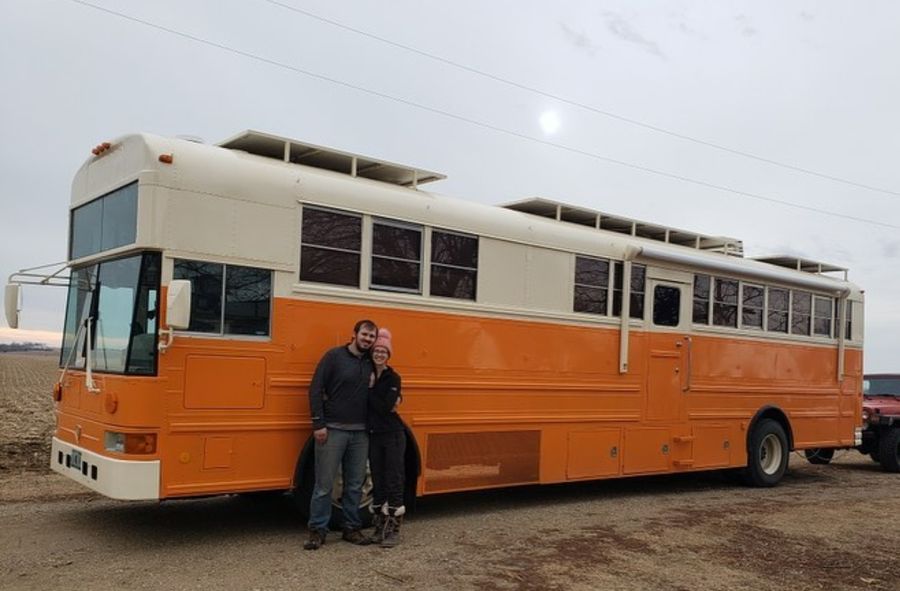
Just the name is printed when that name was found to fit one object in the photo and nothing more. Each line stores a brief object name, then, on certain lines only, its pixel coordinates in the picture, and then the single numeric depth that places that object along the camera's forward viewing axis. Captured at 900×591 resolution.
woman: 7.02
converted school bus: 6.46
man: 6.77
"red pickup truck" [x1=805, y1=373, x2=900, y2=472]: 14.42
